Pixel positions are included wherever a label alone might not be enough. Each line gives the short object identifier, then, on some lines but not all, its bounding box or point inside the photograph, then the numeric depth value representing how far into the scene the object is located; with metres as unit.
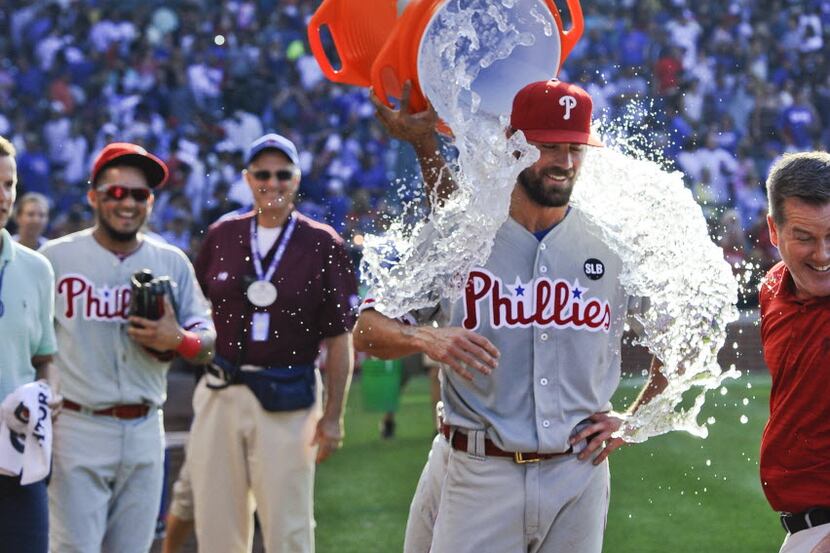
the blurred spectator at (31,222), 18.25
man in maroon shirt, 13.74
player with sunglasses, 12.60
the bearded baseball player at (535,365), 8.92
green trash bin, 26.31
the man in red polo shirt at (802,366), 8.11
